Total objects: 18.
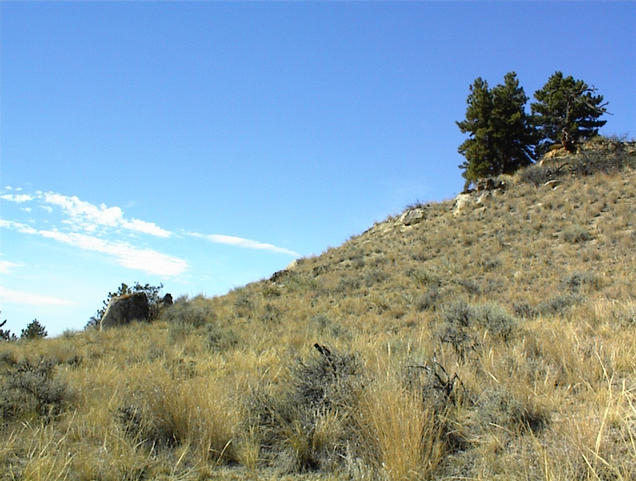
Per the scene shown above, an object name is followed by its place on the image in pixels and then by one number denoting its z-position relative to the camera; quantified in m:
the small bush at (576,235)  17.83
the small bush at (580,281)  12.48
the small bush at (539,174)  26.53
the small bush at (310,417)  3.29
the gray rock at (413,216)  28.17
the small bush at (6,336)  15.81
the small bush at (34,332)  15.60
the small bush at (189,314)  15.06
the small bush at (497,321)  6.62
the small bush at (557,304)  9.61
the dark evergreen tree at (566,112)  28.89
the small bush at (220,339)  9.88
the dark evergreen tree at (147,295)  17.94
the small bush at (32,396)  4.70
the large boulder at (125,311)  15.96
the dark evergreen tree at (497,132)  30.05
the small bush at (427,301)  13.39
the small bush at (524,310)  9.91
